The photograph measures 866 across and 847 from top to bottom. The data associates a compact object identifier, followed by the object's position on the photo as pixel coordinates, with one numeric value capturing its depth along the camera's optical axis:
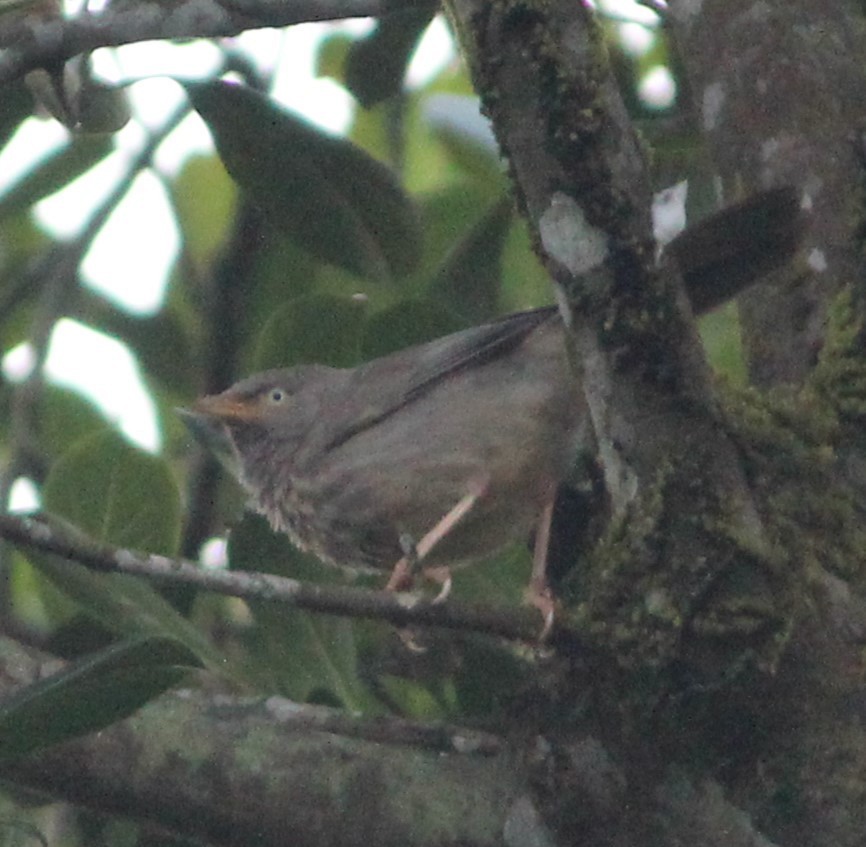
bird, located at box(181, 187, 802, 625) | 8.12
